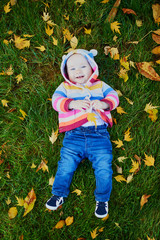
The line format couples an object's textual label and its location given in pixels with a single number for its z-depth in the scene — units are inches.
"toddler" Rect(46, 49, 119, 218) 85.7
